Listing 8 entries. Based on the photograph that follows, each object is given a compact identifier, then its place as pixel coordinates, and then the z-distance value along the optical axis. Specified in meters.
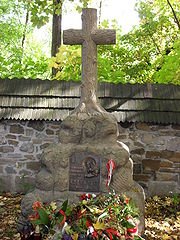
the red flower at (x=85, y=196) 3.26
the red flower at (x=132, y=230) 3.03
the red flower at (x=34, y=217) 3.09
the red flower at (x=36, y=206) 3.13
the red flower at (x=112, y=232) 2.82
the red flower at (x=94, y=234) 2.77
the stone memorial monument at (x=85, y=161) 3.80
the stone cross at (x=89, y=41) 3.98
